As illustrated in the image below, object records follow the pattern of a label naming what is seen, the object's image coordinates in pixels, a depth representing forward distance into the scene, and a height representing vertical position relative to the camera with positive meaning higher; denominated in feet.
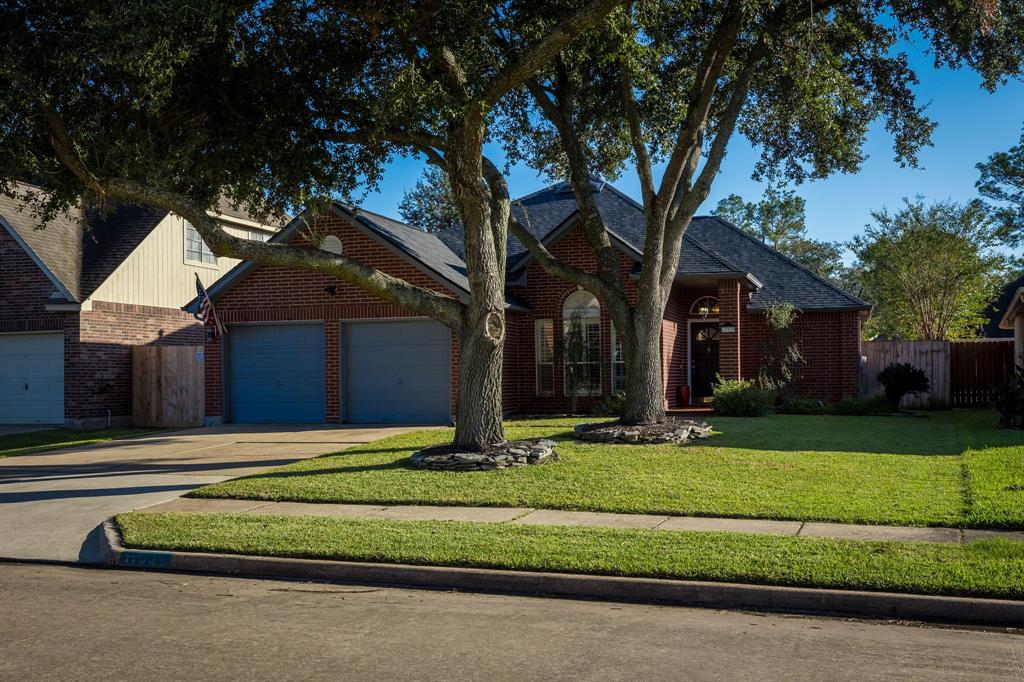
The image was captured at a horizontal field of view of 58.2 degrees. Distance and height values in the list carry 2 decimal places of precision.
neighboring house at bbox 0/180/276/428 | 73.72 +4.89
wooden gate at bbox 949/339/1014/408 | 83.82 -0.81
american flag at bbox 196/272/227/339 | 68.69 +3.92
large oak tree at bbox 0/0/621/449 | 38.42 +12.25
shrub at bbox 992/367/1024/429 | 53.88 -2.54
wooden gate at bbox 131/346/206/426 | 77.10 -1.53
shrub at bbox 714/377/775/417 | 66.59 -2.78
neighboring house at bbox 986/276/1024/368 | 72.13 +3.41
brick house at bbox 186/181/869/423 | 68.28 +2.40
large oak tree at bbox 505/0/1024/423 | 49.11 +15.98
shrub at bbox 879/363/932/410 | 74.95 -1.80
